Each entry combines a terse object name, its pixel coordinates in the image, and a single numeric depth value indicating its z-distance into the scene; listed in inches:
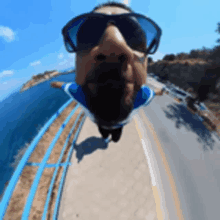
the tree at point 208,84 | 178.8
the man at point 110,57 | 9.0
